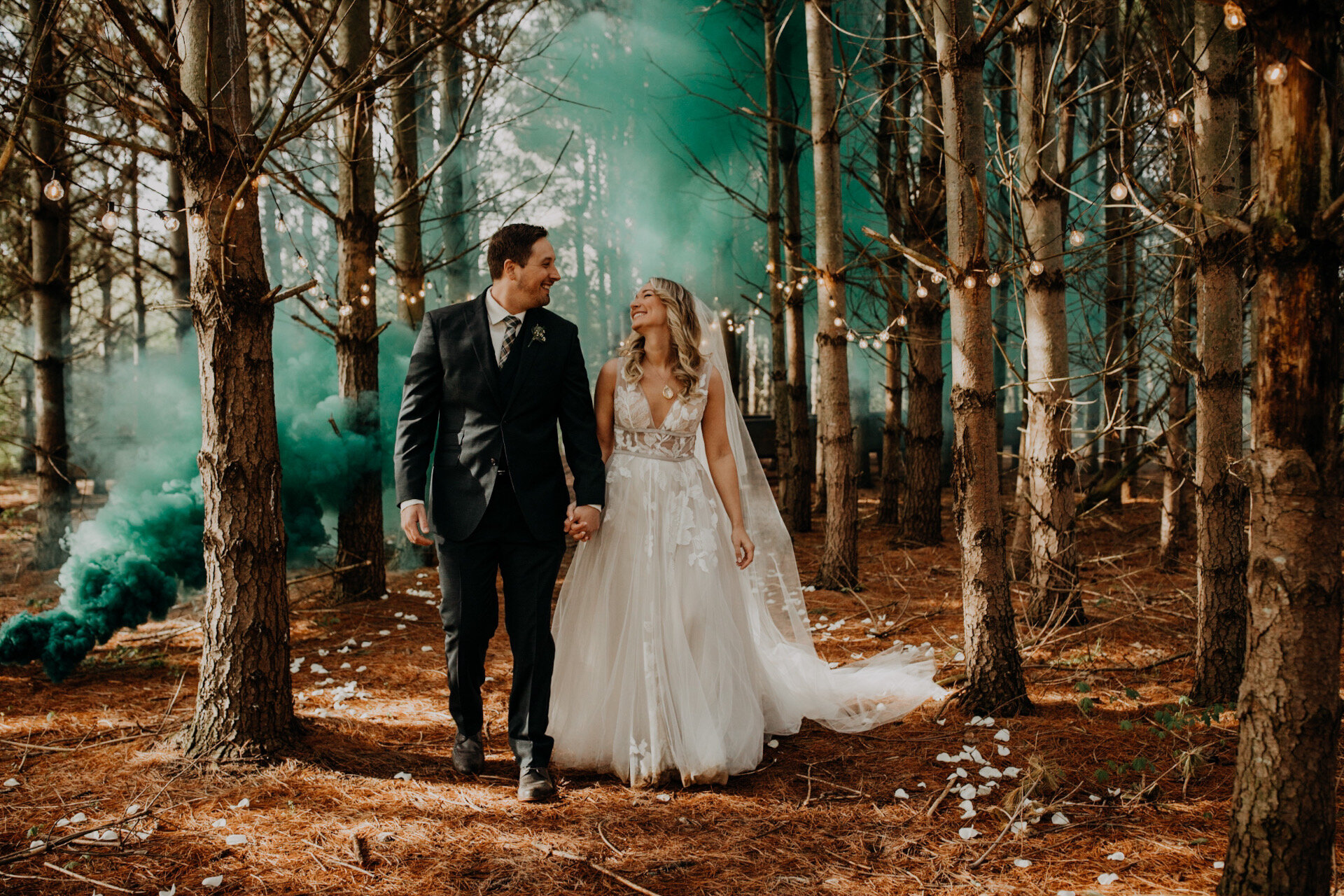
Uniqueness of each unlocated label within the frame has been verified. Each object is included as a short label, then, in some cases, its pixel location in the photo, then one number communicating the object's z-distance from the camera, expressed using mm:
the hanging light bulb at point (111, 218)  3094
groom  3303
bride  3404
